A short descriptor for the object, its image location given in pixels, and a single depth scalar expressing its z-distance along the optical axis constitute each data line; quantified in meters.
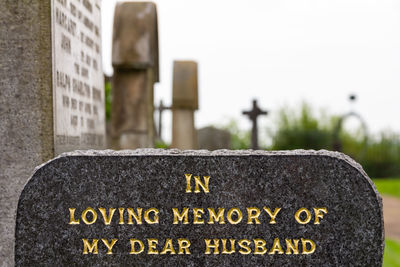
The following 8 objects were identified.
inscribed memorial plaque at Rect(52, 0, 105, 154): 4.17
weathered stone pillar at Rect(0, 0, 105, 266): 3.88
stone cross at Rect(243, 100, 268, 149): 13.62
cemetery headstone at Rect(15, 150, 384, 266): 3.34
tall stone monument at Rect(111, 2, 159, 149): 7.53
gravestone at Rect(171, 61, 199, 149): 9.24
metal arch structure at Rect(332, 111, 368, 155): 17.25
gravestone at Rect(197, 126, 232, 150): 12.52
